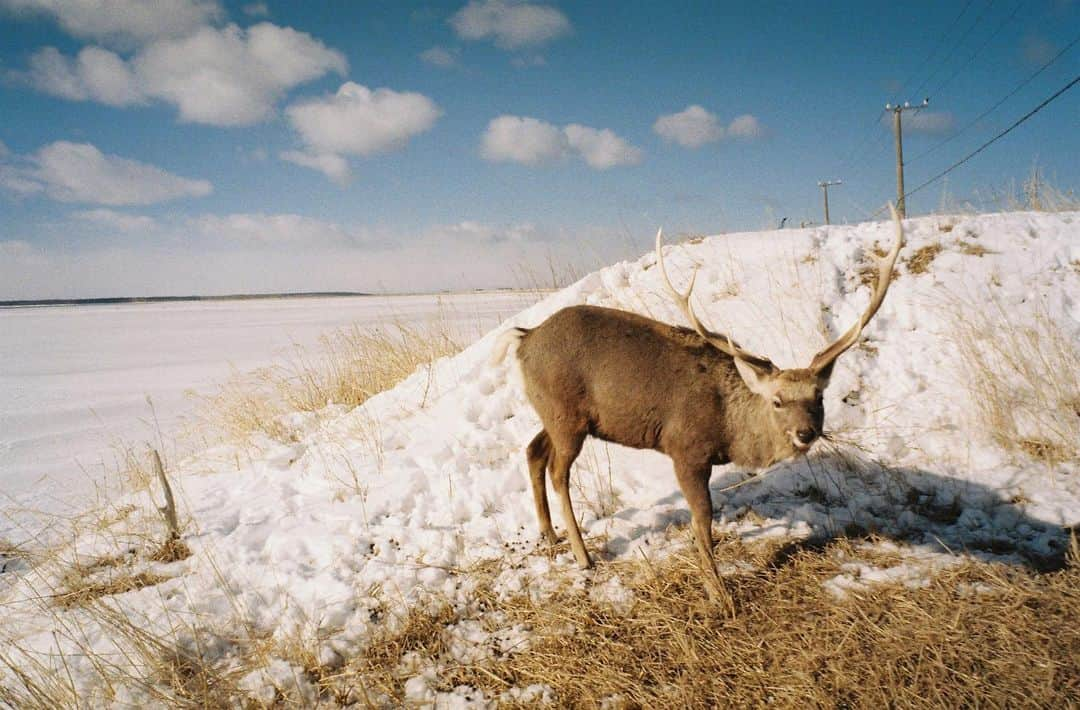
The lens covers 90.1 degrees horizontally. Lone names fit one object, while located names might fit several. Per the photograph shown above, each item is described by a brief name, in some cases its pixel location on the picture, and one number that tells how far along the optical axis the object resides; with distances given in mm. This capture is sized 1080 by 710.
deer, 3314
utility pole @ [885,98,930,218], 26125
